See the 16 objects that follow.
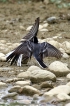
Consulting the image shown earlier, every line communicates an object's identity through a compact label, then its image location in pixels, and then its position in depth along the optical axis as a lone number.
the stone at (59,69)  12.41
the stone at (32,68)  11.93
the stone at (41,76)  11.62
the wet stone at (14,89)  10.77
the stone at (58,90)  10.41
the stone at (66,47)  15.35
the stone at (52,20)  20.99
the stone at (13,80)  11.78
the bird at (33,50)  13.31
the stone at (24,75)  11.84
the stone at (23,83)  11.33
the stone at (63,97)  10.05
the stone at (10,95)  10.38
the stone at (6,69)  13.28
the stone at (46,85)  11.05
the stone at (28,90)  10.55
